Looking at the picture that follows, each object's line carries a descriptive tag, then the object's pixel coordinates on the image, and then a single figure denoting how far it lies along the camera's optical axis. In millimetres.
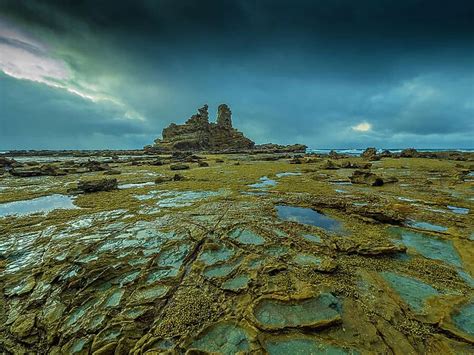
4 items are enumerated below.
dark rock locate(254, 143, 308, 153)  91112
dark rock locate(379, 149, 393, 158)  42406
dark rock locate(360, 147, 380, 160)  39062
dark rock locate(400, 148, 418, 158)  40119
